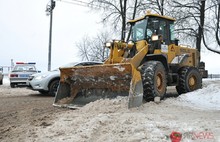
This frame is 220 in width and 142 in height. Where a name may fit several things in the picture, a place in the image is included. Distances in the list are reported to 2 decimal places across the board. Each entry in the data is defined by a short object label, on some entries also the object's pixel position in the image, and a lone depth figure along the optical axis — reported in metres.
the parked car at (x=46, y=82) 9.34
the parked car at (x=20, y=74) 12.96
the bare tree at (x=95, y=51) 35.12
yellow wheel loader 6.37
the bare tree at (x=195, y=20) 17.55
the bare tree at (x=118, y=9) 18.80
